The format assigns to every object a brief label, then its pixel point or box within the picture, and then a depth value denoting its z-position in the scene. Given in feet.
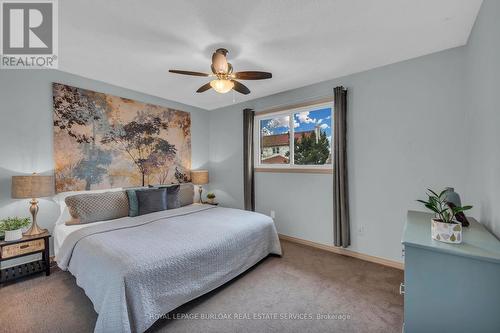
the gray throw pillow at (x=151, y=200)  10.12
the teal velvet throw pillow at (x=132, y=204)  9.86
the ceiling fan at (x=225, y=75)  6.97
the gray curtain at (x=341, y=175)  9.64
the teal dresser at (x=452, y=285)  3.40
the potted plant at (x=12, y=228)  7.42
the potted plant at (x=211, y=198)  13.86
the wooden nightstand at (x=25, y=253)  7.36
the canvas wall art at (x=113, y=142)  9.48
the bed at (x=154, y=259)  5.08
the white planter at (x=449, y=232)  3.85
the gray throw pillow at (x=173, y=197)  11.11
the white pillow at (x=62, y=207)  9.00
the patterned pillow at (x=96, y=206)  8.58
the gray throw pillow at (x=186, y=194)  12.36
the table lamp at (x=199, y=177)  13.73
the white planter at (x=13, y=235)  7.39
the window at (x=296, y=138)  10.91
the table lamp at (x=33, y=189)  7.58
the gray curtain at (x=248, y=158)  13.05
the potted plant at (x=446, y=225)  3.87
